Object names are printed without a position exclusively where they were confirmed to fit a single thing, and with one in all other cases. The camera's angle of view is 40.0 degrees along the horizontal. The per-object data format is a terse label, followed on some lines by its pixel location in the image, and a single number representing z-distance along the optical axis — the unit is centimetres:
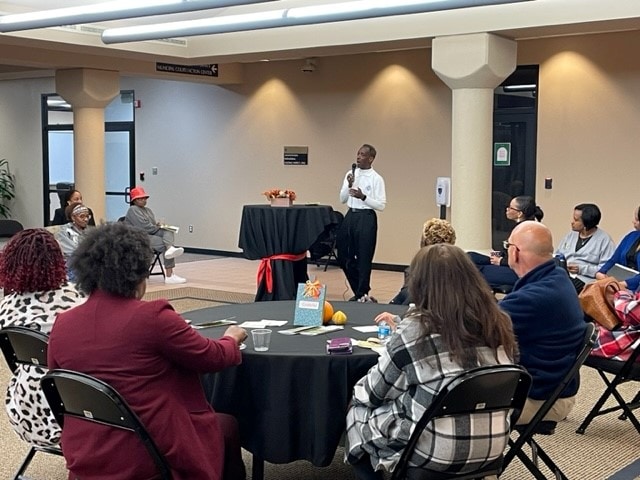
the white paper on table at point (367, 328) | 382
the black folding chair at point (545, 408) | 324
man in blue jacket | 336
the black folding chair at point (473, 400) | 269
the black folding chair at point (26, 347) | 325
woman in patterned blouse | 345
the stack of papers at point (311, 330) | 372
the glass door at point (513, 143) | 1076
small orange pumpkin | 394
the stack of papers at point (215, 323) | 388
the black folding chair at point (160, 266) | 1090
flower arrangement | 851
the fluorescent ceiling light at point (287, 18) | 745
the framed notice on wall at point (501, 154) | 1101
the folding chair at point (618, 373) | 433
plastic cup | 338
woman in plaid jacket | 273
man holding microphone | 888
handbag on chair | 460
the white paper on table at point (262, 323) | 389
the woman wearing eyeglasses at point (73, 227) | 746
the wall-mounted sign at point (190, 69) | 1203
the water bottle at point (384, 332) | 359
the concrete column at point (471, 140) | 888
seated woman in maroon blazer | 270
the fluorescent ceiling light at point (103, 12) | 706
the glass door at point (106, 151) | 1530
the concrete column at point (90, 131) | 1224
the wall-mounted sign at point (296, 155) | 1298
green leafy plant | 1681
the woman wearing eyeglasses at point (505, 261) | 713
